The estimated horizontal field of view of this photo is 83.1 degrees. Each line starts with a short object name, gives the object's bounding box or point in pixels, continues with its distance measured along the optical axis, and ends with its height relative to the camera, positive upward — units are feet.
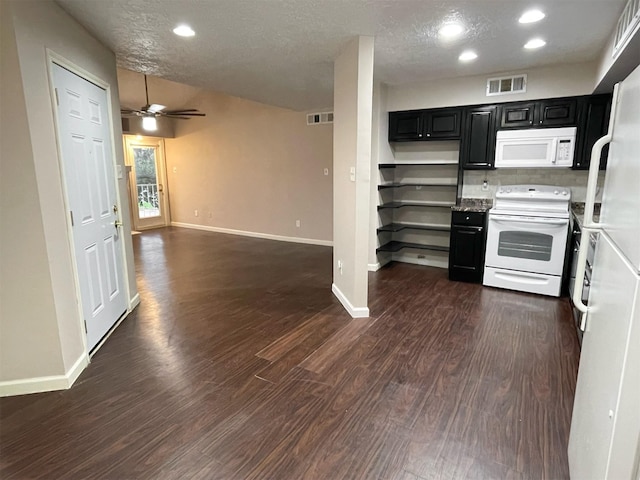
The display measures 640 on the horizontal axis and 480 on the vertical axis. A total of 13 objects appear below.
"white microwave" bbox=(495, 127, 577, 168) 13.38 +1.08
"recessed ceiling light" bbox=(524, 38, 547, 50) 10.62 +3.94
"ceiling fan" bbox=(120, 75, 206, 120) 18.93 +3.48
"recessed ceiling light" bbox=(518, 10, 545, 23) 8.70 +3.90
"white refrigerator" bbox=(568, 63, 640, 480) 3.06 -1.48
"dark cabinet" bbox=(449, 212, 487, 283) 14.58 -2.82
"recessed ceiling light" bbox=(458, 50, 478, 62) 11.68 +3.97
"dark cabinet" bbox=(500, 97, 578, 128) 13.24 +2.35
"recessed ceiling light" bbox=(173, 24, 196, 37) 9.38 +3.85
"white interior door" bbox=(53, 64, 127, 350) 8.39 -0.49
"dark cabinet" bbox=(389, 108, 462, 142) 15.39 +2.27
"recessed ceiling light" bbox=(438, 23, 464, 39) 9.44 +3.90
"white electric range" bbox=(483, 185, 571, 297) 12.95 -2.29
